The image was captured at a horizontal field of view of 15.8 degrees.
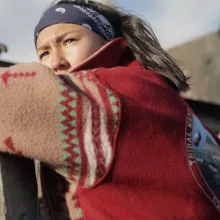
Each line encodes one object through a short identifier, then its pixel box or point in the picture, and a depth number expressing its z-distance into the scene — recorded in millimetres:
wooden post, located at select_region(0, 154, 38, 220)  1351
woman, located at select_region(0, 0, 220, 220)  1309
